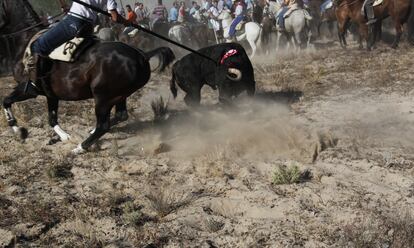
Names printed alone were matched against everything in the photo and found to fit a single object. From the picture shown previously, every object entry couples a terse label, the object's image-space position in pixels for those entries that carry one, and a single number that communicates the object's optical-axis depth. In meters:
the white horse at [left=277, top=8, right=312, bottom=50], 16.69
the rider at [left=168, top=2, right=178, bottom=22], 25.40
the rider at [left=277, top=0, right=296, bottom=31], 17.09
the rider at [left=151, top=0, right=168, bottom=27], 22.91
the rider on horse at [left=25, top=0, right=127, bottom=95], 6.64
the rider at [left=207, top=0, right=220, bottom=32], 19.78
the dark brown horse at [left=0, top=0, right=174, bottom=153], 6.61
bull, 8.12
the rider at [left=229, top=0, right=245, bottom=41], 17.88
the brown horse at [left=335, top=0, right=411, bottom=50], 14.67
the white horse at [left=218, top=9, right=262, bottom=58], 17.04
